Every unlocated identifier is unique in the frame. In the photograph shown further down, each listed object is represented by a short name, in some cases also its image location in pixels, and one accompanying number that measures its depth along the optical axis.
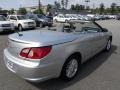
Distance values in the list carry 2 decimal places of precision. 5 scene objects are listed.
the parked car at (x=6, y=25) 6.65
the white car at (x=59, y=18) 18.28
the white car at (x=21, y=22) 8.14
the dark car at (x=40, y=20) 10.28
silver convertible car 1.79
